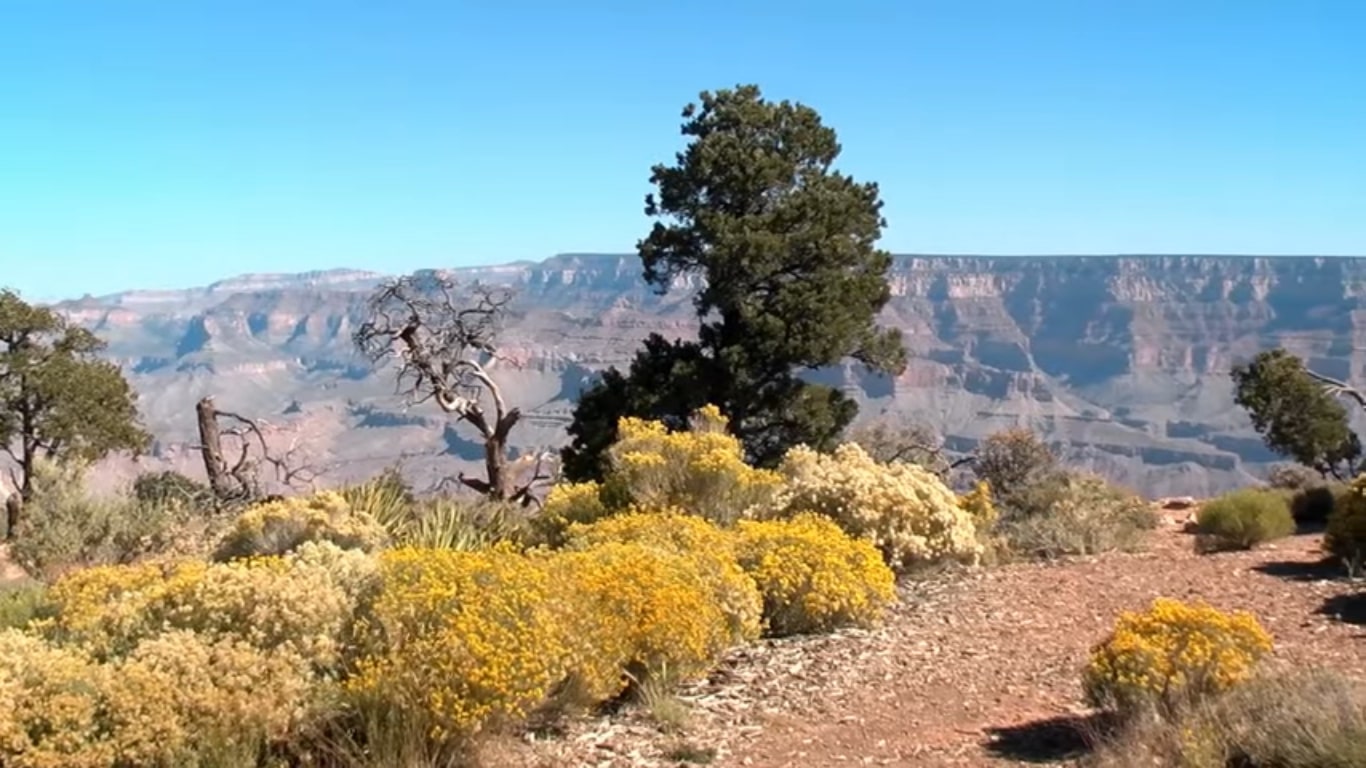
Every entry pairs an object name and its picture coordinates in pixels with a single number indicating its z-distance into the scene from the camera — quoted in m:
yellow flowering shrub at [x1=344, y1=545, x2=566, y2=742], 5.97
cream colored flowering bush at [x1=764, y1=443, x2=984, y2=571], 11.66
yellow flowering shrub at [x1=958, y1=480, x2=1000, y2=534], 13.73
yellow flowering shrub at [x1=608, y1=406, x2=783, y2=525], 11.80
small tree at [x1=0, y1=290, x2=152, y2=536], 25.17
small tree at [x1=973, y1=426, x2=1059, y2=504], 24.70
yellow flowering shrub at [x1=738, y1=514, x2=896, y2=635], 9.20
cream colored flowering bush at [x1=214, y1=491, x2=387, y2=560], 11.44
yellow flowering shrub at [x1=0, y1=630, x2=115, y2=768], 5.48
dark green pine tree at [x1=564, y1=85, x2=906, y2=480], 21.22
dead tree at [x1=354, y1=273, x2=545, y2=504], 18.91
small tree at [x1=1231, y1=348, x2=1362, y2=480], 32.38
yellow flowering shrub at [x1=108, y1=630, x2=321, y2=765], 5.62
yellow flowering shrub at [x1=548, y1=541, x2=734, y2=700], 6.77
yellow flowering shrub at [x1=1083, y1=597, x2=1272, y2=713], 6.55
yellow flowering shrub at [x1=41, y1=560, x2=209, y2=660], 7.00
